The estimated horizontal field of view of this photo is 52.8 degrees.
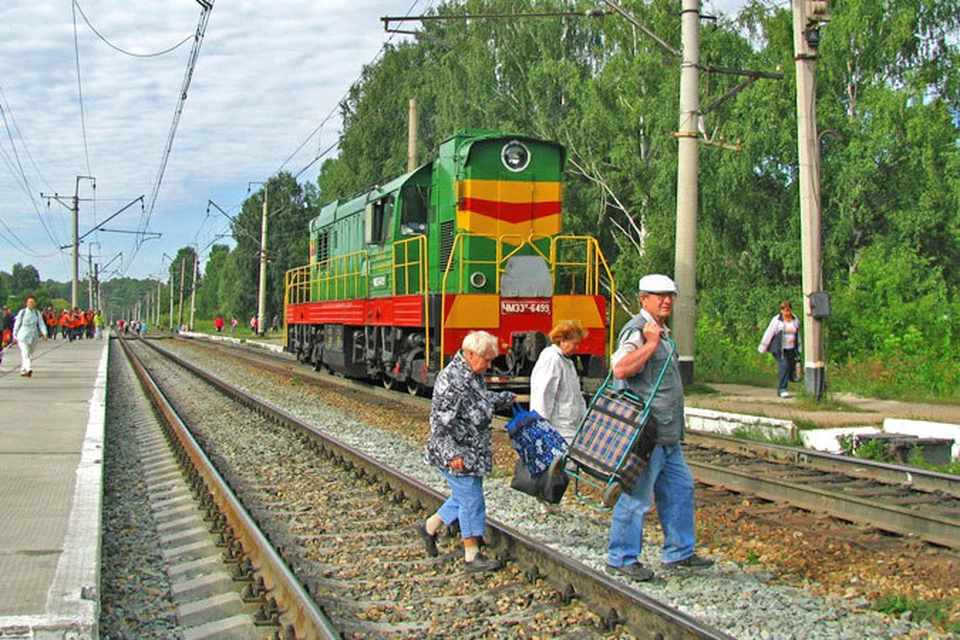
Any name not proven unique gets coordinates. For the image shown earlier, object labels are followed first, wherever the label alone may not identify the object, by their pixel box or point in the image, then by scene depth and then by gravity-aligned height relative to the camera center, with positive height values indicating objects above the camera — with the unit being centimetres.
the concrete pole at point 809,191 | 1384 +191
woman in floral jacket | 590 -68
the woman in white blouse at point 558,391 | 659 -47
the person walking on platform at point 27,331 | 1966 -20
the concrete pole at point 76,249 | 5241 +395
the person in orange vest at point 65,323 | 5073 -9
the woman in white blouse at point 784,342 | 1514 -30
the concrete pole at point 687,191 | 1540 +213
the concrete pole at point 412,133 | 2441 +495
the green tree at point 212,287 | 14238 +531
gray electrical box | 1356 +27
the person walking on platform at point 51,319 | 4835 +11
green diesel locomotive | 1336 +90
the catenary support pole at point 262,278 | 4919 +223
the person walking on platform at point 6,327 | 2755 -18
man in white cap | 550 -75
